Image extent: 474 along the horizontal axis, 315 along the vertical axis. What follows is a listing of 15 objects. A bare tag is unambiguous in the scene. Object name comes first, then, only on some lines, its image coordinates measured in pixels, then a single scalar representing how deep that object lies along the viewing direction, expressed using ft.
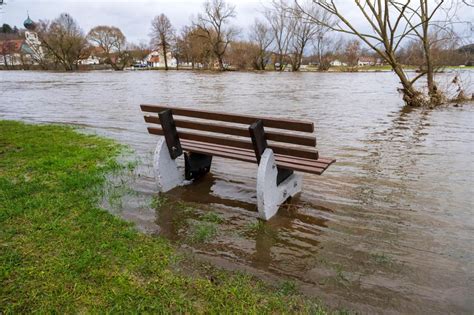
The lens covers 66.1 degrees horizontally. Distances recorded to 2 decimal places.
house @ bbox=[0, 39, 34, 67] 277.23
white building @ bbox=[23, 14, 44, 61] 257.96
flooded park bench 12.52
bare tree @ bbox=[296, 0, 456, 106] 44.27
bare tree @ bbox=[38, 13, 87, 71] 242.37
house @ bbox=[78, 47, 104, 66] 267.41
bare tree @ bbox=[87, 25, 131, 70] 289.12
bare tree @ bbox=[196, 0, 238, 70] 216.99
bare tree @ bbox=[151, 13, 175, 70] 256.11
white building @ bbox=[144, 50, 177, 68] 349.00
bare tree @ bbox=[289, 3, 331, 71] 220.82
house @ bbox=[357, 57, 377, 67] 248.05
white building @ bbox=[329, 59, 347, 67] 236.53
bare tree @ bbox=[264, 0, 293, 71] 226.79
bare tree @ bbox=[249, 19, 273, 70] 224.12
